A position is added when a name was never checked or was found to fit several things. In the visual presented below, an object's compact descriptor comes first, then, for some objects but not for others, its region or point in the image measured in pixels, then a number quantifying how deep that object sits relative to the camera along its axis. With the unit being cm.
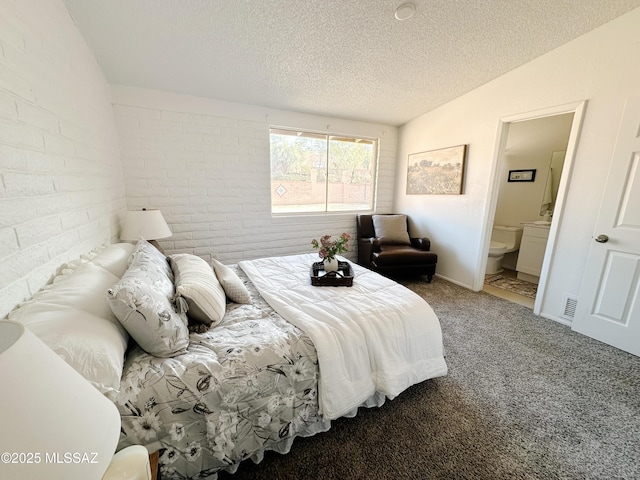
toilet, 361
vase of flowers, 193
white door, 190
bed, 91
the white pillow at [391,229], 371
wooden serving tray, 178
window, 346
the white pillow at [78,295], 87
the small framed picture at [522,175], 387
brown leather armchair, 326
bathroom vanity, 341
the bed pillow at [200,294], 125
